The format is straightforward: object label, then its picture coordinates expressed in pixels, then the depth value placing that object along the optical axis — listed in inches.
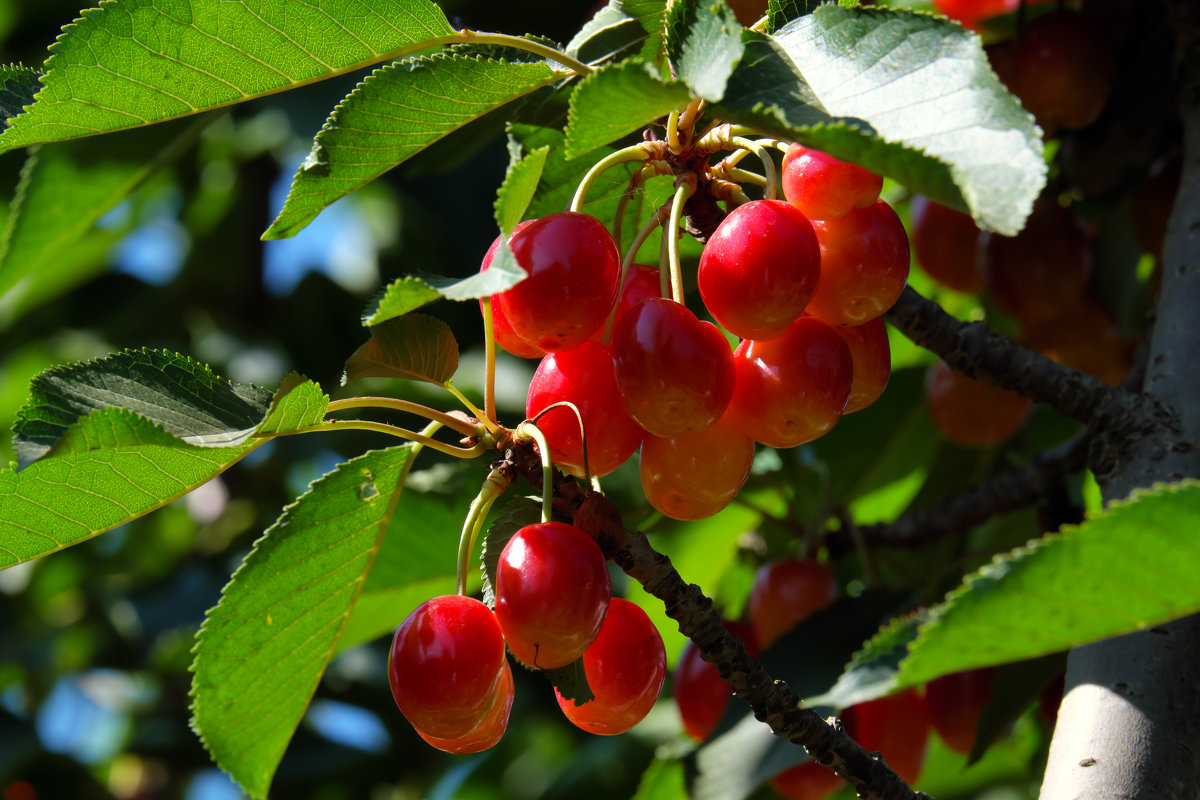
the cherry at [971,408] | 45.7
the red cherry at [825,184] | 34.6
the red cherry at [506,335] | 35.6
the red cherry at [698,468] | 35.2
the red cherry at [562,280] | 34.7
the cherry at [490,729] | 35.4
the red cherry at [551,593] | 34.4
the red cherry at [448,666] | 34.8
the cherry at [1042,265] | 45.1
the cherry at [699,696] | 40.6
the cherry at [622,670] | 35.3
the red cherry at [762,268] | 34.5
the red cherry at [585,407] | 35.3
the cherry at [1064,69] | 41.7
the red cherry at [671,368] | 34.4
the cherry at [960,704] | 40.8
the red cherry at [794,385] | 34.8
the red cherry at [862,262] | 34.8
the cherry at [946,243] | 47.1
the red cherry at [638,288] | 36.2
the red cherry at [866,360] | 35.6
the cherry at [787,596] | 41.7
